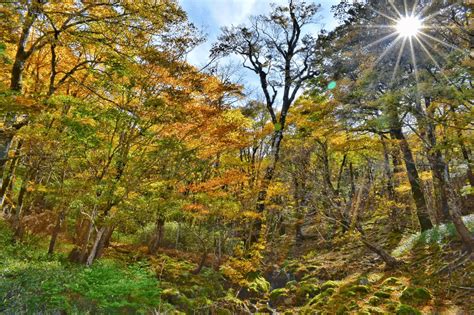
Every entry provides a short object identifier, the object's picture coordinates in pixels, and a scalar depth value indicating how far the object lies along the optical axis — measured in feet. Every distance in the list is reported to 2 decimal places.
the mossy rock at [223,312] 28.45
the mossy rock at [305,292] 30.83
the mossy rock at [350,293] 26.89
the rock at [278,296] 32.37
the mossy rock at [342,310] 23.98
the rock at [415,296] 23.07
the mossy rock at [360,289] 27.25
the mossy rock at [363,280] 28.91
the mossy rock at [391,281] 27.29
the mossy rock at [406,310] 21.33
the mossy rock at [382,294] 25.13
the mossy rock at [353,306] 24.29
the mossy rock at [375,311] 22.51
